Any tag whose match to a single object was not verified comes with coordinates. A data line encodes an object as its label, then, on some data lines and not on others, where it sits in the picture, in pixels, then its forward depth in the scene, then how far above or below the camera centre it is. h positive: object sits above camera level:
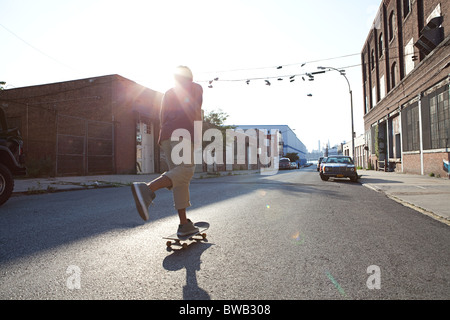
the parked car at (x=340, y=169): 14.30 -0.14
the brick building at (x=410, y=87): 13.69 +4.98
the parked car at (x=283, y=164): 42.56 +0.43
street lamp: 23.87 +5.87
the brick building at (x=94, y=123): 18.97 +3.49
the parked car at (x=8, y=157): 5.72 +0.26
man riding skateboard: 3.13 +0.50
